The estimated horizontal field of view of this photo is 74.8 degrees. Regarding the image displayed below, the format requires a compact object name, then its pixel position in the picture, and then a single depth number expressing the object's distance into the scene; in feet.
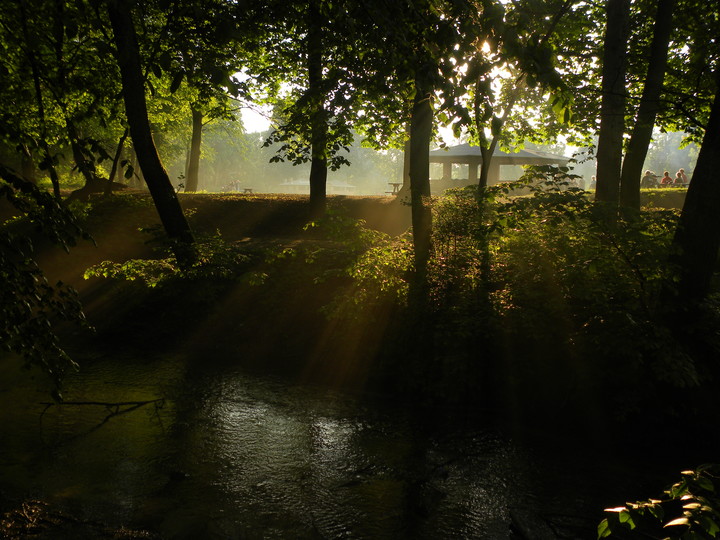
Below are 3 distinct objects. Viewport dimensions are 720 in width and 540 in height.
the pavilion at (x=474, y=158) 92.84
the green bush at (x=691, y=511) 6.52
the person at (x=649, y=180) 85.44
